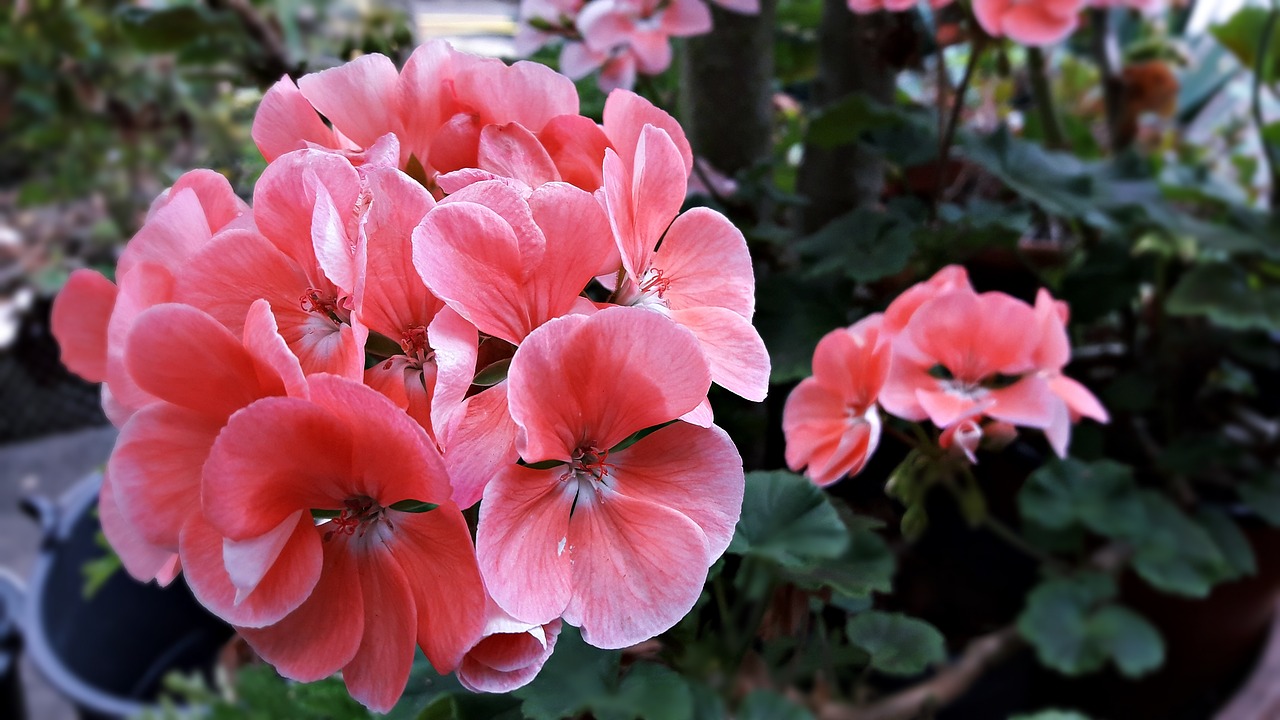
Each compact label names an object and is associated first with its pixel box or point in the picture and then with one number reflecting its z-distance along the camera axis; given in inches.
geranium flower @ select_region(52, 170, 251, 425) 10.2
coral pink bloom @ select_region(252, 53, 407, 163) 11.7
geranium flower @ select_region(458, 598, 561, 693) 9.6
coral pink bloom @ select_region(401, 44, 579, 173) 11.4
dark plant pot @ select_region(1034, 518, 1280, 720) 36.8
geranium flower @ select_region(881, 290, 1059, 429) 13.8
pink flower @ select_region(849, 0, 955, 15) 20.8
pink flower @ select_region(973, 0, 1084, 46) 22.2
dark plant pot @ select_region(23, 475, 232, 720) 37.5
